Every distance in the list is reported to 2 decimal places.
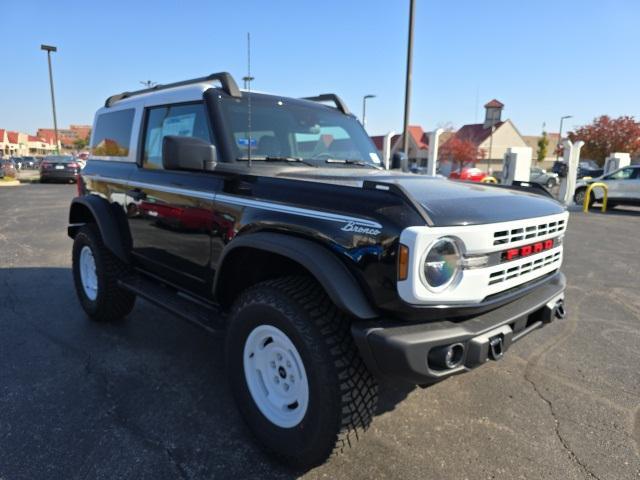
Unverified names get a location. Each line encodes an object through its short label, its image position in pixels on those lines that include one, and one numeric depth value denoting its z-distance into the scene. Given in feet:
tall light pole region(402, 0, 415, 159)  34.41
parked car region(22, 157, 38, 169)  178.89
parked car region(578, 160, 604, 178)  103.19
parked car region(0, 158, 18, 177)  80.50
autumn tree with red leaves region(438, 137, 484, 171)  171.73
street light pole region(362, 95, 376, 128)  75.07
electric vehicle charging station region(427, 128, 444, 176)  55.67
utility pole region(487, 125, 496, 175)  169.74
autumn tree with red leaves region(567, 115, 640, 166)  136.13
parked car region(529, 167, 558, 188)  108.88
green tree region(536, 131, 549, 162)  193.98
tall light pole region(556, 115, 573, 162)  165.31
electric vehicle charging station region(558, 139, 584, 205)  53.72
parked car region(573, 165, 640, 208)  50.11
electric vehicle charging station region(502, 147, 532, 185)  50.29
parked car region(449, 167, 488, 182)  65.92
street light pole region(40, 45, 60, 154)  99.01
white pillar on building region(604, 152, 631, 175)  71.87
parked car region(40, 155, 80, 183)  71.67
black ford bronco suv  6.66
